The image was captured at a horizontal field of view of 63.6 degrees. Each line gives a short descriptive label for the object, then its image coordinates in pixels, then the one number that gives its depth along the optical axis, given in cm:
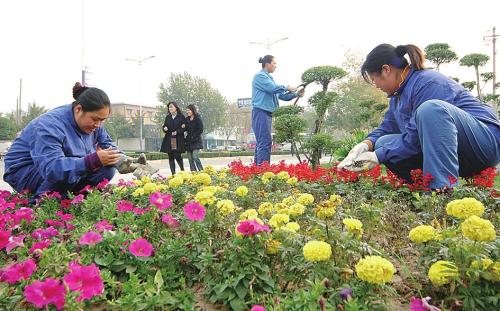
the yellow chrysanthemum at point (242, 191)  210
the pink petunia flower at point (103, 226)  158
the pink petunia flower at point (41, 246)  149
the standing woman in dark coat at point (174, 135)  779
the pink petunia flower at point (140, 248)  133
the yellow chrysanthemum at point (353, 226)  131
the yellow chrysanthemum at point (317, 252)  112
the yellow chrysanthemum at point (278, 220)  141
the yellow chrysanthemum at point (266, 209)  166
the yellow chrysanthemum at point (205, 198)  157
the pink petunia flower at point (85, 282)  107
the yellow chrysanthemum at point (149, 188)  232
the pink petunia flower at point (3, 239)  156
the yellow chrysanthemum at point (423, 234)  123
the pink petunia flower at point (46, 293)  100
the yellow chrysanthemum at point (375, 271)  102
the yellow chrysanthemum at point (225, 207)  158
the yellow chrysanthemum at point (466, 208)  129
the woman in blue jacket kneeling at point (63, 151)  257
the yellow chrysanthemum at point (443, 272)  105
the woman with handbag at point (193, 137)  774
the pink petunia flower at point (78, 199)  232
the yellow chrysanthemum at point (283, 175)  314
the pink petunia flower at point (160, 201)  176
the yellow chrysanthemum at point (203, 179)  252
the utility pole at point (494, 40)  2453
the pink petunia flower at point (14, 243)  155
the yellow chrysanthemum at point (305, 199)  183
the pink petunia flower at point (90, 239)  139
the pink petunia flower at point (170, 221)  168
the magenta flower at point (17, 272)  123
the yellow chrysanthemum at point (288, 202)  193
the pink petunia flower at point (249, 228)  121
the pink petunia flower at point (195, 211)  147
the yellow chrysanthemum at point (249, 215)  149
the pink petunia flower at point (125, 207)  189
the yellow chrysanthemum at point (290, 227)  136
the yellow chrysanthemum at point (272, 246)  126
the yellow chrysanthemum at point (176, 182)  252
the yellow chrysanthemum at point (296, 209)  161
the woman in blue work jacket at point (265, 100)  590
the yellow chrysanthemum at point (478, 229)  109
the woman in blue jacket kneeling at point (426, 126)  235
